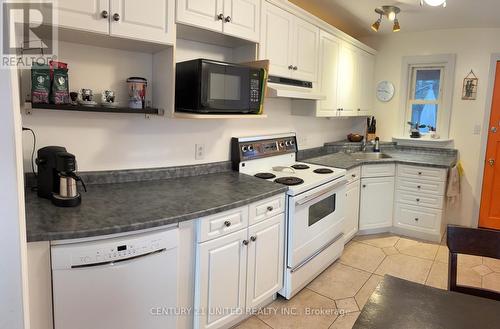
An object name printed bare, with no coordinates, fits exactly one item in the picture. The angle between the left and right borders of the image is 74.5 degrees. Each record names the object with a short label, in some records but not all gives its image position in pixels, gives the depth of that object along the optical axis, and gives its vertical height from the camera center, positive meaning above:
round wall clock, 4.44 +0.50
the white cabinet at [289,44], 2.47 +0.66
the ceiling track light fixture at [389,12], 3.16 +1.13
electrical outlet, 2.45 -0.23
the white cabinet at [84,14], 1.46 +0.47
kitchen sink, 3.88 -0.35
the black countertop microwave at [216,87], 1.93 +0.22
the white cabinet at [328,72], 3.25 +0.55
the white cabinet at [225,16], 1.89 +0.65
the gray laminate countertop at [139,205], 1.33 -0.43
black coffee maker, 1.54 -0.29
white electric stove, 2.36 -0.57
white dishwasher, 1.32 -0.71
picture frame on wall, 3.93 +0.52
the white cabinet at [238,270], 1.79 -0.88
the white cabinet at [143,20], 1.62 +0.51
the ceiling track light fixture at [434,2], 2.42 +0.94
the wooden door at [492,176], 3.88 -0.54
